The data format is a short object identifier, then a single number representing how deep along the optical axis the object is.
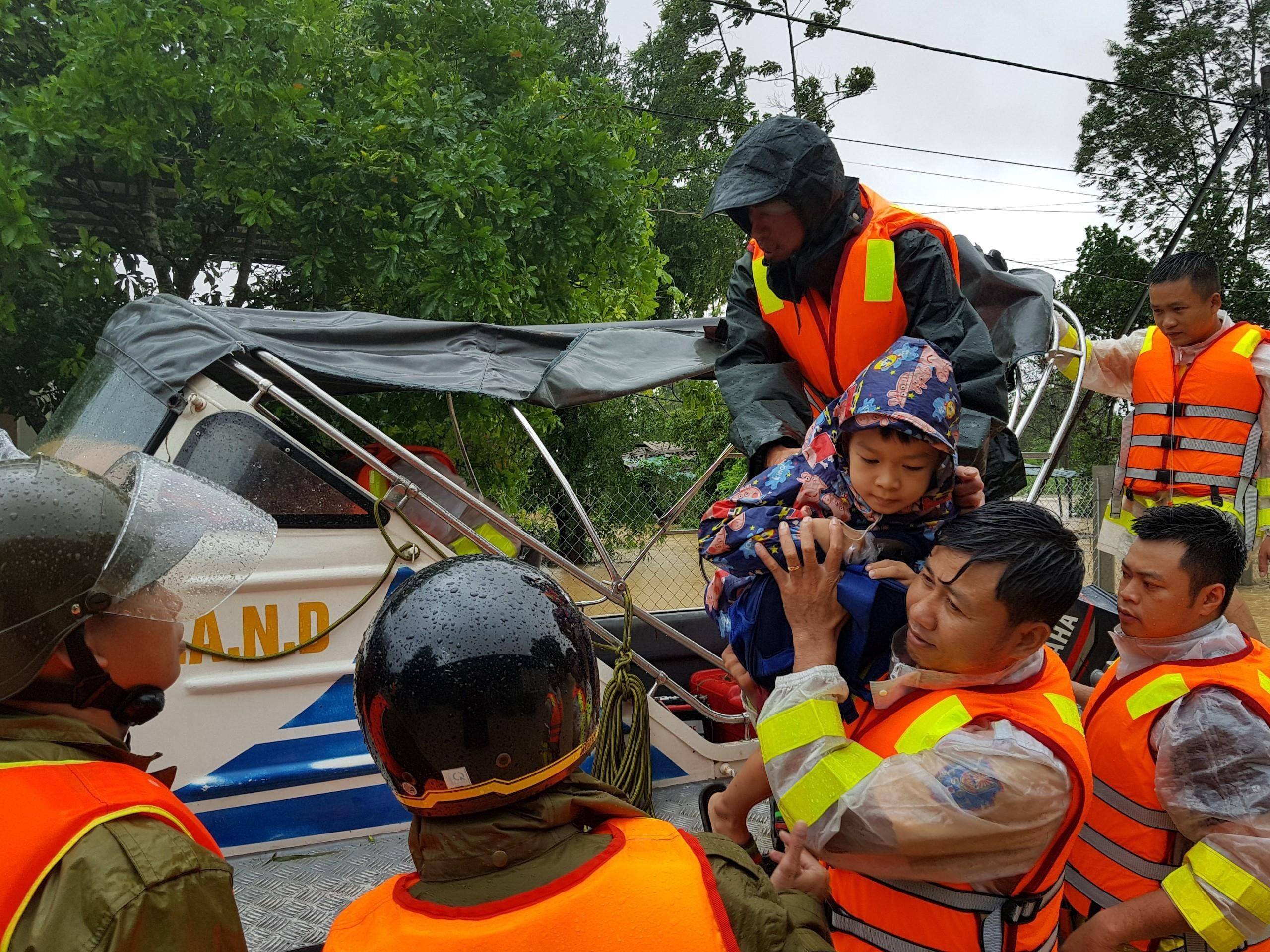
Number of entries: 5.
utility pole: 12.40
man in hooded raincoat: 2.35
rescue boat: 3.16
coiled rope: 3.25
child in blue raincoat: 1.63
